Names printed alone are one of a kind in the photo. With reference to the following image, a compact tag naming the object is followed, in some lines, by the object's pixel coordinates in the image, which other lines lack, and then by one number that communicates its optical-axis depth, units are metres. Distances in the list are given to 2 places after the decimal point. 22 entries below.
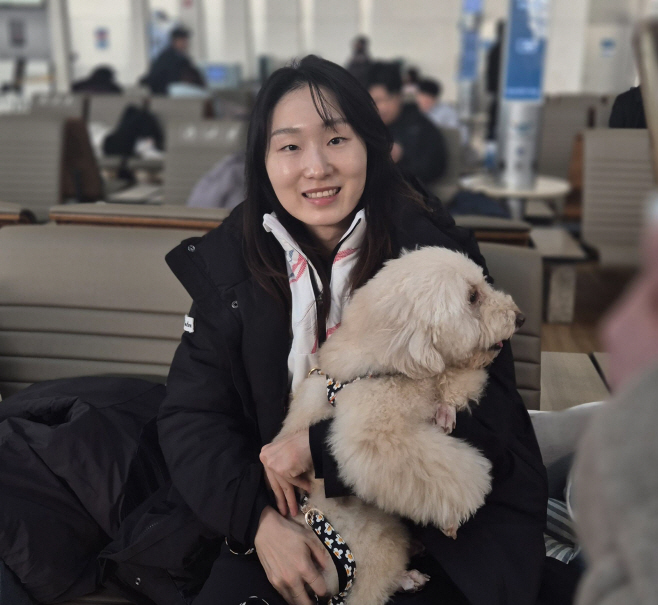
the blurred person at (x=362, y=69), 4.48
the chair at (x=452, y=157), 5.18
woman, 1.39
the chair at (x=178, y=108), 6.99
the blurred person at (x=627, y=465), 0.44
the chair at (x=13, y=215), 2.38
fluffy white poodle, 1.27
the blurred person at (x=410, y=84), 8.13
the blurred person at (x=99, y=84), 9.27
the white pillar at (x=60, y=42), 13.37
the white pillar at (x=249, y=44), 16.91
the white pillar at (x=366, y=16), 16.80
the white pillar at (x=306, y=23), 17.05
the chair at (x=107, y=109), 7.71
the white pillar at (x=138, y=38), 15.23
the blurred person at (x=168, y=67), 10.02
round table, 5.02
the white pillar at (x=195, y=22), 16.16
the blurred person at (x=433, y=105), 7.39
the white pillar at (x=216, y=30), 16.66
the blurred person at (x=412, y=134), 4.59
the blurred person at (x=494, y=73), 8.28
